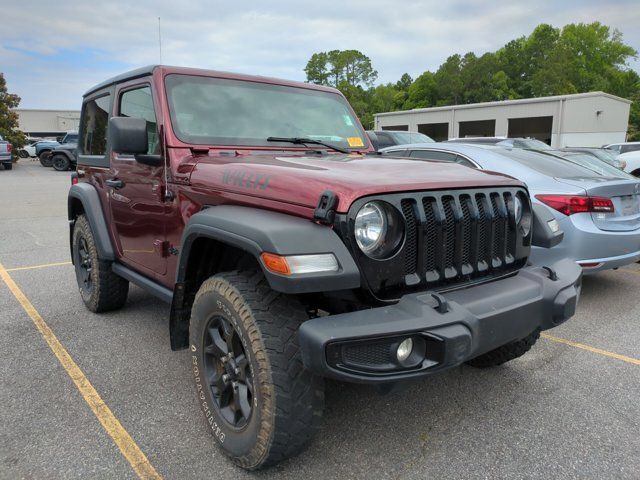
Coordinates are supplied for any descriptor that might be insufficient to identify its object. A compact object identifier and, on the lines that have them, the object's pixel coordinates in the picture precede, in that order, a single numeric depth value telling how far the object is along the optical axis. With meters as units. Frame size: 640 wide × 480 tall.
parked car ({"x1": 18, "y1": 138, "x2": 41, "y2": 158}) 35.66
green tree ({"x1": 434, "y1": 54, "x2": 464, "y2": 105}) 76.94
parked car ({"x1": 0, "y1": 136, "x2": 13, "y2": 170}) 23.62
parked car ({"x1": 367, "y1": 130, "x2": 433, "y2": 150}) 13.27
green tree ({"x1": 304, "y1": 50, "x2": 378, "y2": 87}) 86.56
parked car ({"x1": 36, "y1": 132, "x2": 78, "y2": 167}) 26.62
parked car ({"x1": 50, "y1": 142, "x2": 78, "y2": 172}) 24.31
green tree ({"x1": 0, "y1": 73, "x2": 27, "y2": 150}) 26.59
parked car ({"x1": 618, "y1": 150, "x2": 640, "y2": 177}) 12.95
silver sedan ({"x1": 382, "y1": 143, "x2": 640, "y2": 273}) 4.39
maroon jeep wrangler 1.90
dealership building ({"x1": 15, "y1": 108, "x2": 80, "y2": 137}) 59.01
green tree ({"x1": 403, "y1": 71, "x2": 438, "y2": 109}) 80.56
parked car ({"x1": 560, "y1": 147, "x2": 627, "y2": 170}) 12.32
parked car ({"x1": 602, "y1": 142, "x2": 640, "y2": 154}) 20.93
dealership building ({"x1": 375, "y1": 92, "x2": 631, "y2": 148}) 35.47
